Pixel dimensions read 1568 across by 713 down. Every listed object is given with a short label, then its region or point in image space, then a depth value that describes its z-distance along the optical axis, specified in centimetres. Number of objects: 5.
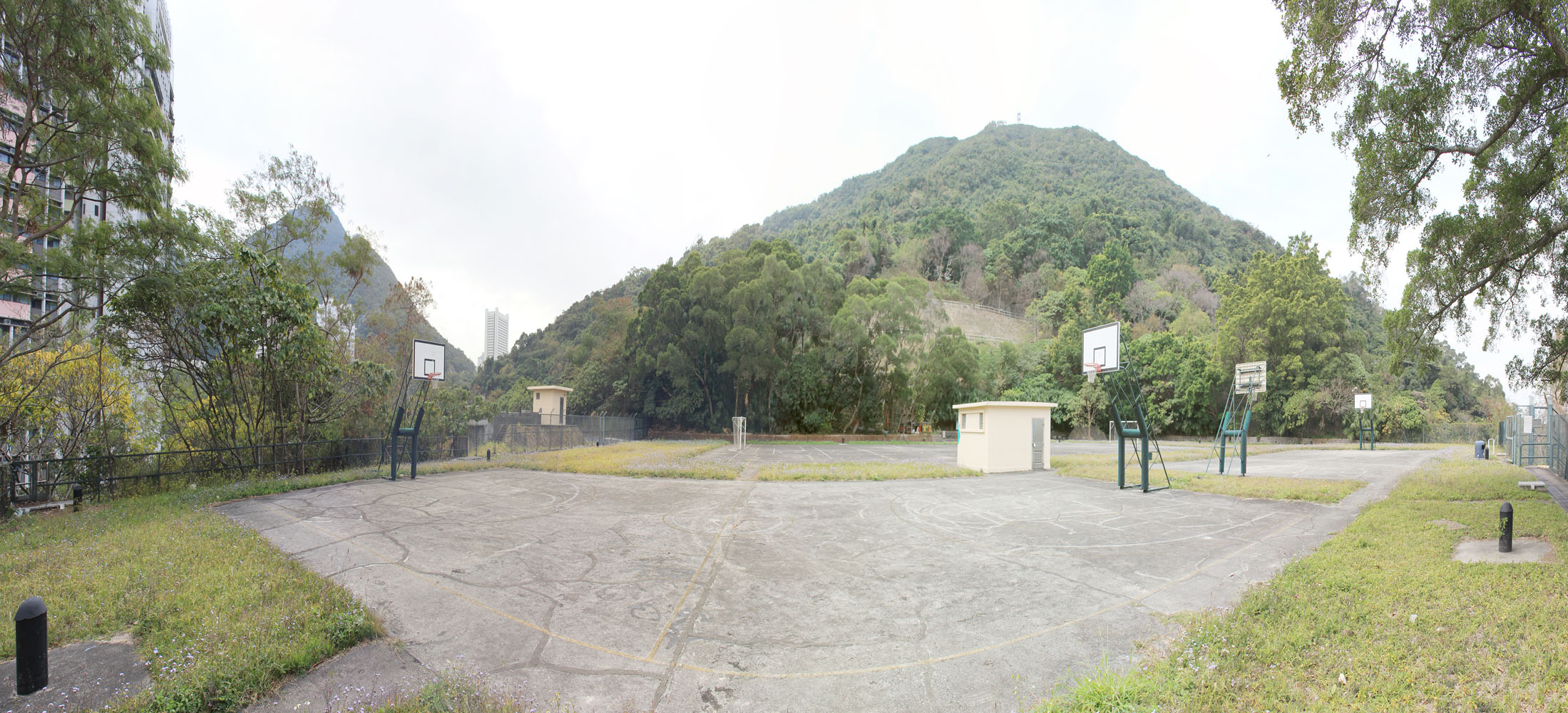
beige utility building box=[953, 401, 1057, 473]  1565
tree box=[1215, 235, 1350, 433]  3556
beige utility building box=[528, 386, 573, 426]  3044
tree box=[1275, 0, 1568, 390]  755
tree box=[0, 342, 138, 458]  1002
